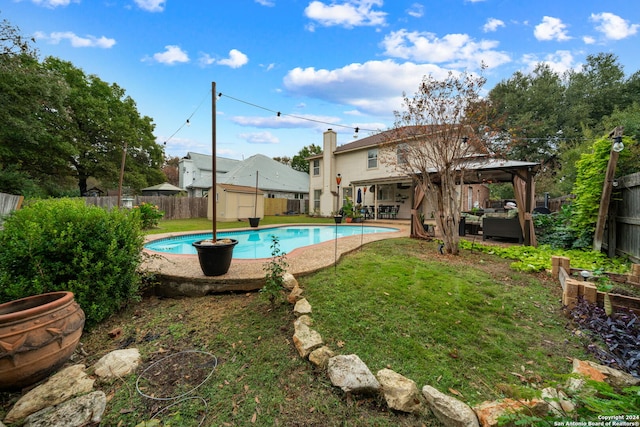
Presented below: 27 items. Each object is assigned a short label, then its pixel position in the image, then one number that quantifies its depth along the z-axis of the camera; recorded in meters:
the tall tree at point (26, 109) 9.37
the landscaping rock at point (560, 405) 1.53
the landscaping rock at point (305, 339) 2.32
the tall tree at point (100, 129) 15.97
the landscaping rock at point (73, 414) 1.59
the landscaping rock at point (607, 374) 1.86
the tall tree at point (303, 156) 33.16
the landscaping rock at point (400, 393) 1.78
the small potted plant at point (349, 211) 14.53
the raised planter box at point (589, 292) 2.66
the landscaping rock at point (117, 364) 2.10
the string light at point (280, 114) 7.78
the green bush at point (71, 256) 2.47
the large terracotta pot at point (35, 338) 1.77
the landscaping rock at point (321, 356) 2.20
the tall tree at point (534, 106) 18.97
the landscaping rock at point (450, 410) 1.64
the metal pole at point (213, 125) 4.30
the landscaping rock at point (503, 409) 1.60
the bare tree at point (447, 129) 5.74
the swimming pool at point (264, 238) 7.17
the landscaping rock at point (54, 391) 1.68
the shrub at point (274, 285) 3.09
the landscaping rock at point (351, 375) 1.90
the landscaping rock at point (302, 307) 2.89
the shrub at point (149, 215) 10.40
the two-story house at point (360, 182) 15.81
